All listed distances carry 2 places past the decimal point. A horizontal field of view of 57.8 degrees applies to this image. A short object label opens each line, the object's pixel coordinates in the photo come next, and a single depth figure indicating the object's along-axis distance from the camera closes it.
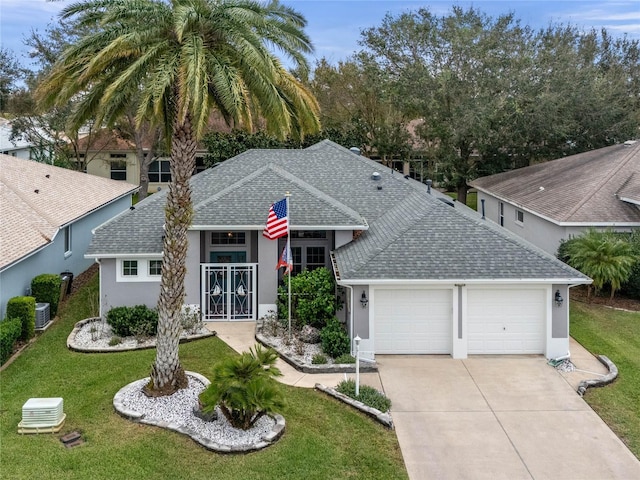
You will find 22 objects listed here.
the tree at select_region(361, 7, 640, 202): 32.50
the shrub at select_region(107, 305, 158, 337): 15.47
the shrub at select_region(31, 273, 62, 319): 17.09
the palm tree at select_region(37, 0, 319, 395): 10.45
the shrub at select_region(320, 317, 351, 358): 14.20
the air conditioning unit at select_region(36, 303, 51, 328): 16.44
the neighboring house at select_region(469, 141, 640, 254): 21.45
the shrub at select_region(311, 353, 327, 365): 13.78
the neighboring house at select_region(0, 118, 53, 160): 39.03
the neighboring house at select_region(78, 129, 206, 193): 42.94
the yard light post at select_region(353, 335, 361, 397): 11.90
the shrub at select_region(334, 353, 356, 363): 13.84
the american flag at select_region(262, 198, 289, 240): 15.18
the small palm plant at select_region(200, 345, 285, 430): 9.93
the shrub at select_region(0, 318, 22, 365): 13.76
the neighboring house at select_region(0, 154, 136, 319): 16.41
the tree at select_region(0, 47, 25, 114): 36.81
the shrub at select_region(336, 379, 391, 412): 11.66
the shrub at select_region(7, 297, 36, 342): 15.24
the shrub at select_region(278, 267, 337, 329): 15.59
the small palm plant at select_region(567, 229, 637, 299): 18.70
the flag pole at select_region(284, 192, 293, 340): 15.13
